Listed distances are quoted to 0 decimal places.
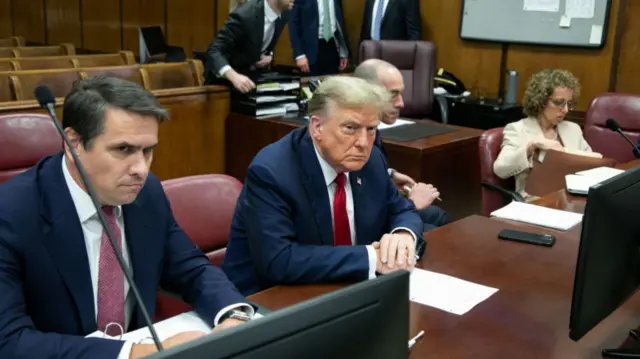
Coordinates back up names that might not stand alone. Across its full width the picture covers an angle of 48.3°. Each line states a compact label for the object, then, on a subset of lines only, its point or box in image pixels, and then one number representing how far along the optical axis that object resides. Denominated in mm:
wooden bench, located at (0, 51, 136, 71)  4984
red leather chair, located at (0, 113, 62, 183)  2346
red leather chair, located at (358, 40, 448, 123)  5023
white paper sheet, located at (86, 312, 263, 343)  1392
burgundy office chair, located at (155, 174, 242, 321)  2045
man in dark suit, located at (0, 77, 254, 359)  1336
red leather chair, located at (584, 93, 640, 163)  3885
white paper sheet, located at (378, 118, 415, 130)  3820
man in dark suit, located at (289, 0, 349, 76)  5699
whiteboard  5039
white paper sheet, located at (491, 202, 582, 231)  2211
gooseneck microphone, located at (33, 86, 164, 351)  1174
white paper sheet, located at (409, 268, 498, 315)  1573
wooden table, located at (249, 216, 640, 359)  1390
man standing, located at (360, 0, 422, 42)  5676
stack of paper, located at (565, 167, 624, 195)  2627
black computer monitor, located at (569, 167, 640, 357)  1236
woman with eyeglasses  3066
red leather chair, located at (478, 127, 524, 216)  3107
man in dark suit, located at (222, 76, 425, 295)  1757
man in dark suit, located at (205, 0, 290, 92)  4051
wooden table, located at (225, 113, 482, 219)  3500
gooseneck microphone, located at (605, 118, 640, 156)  2686
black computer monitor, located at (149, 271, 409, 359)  672
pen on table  1362
